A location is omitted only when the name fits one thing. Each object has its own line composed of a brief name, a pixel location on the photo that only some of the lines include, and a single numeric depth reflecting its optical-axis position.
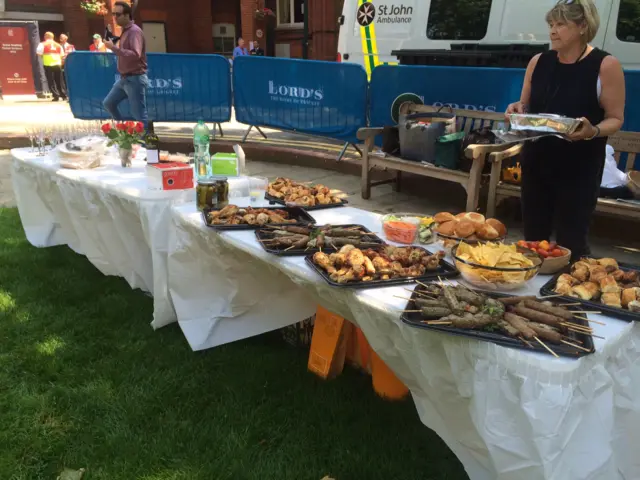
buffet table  1.63
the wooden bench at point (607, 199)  4.61
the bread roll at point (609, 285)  1.97
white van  6.07
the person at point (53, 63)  15.82
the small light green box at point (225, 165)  3.78
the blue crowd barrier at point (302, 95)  7.86
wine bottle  3.77
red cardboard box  3.46
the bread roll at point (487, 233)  2.52
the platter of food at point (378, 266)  2.16
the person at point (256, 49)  20.09
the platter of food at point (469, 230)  2.52
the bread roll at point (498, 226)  2.61
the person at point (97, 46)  15.26
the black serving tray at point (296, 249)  2.48
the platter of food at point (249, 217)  2.86
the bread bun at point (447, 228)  2.57
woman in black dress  2.77
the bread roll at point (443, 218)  2.72
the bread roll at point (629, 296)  1.93
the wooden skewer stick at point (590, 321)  1.83
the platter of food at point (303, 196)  3.29
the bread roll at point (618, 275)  2.10
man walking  7.44
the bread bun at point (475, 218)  2.61
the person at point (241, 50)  18.42
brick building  21.75
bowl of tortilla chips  2.05
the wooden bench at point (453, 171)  5.28
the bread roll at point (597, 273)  2.06
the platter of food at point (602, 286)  1.91
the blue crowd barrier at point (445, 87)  6.23
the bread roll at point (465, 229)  2.52
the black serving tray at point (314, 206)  3.27
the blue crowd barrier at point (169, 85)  9.34
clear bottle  3.69
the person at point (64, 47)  16.53
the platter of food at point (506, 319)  1.69
